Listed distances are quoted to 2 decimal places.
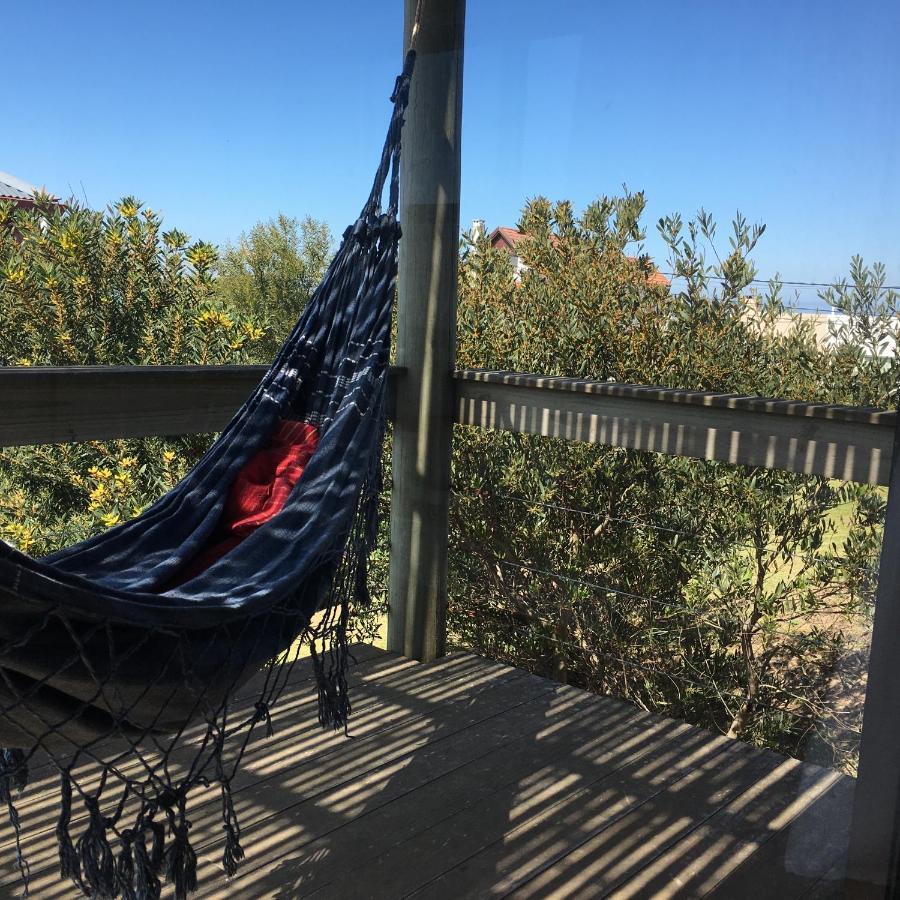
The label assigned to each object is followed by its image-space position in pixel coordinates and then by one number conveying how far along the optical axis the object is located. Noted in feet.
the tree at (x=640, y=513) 6.44
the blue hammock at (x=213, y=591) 3.55
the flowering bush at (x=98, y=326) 7.75
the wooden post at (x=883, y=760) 3.19
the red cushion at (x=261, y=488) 5.35
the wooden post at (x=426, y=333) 7.05
